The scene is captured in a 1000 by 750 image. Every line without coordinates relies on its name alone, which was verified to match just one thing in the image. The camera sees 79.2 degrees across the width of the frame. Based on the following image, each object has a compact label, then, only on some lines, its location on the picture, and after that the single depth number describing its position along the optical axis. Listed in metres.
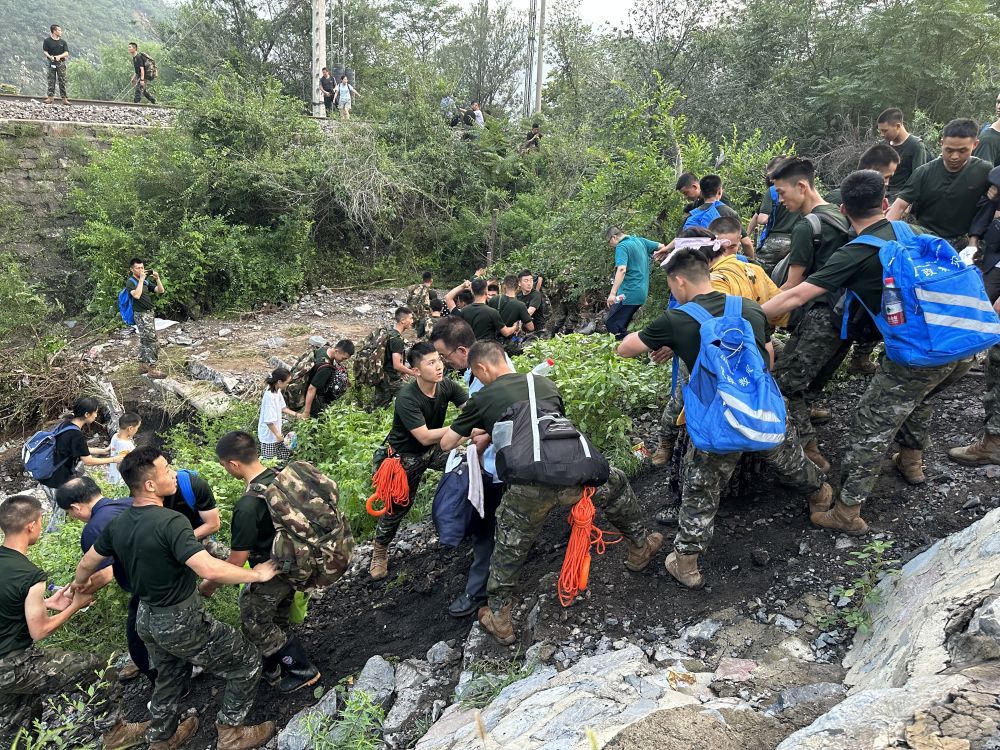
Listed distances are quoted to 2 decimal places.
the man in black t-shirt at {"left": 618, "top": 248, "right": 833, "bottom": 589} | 3.16
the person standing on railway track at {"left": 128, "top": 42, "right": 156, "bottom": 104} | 16.84
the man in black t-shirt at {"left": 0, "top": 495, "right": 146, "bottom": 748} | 3.38
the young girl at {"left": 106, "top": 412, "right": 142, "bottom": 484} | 5.90
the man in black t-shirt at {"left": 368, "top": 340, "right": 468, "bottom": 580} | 4.20
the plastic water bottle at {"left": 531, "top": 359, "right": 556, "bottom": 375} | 3.94
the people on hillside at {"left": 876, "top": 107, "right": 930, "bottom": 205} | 4.75
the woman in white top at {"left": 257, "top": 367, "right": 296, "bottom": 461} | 6.38
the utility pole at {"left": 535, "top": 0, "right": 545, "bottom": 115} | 20.72
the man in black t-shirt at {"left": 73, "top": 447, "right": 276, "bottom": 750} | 3.13
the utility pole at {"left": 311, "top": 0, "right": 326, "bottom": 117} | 16.88
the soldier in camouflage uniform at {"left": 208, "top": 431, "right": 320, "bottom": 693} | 3.37
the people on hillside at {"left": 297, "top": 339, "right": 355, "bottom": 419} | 6.80
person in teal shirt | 6.65
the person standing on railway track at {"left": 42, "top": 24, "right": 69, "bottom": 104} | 13.89
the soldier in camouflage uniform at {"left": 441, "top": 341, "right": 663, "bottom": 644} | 3.28
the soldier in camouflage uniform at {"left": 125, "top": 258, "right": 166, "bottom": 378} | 9.62
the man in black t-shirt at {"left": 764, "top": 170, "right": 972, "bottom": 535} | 3.15
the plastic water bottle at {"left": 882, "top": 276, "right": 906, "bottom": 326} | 3.06
